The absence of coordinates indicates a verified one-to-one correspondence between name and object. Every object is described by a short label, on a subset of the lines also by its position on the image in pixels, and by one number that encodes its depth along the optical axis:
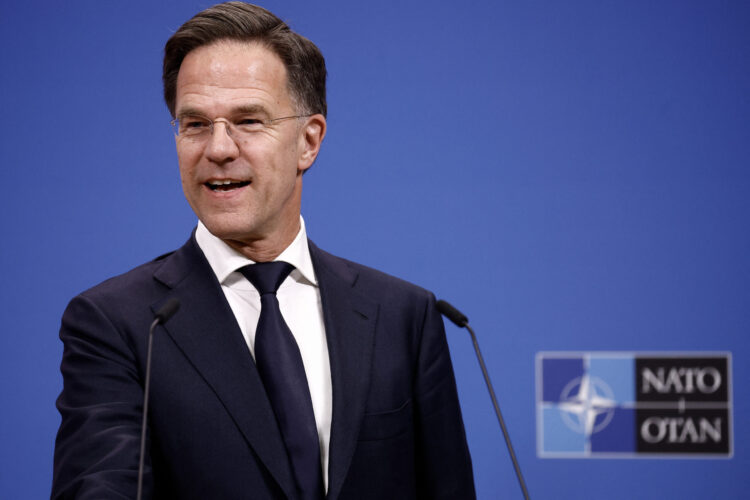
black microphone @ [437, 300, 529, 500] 4.34
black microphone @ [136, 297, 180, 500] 4.24
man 4.32
